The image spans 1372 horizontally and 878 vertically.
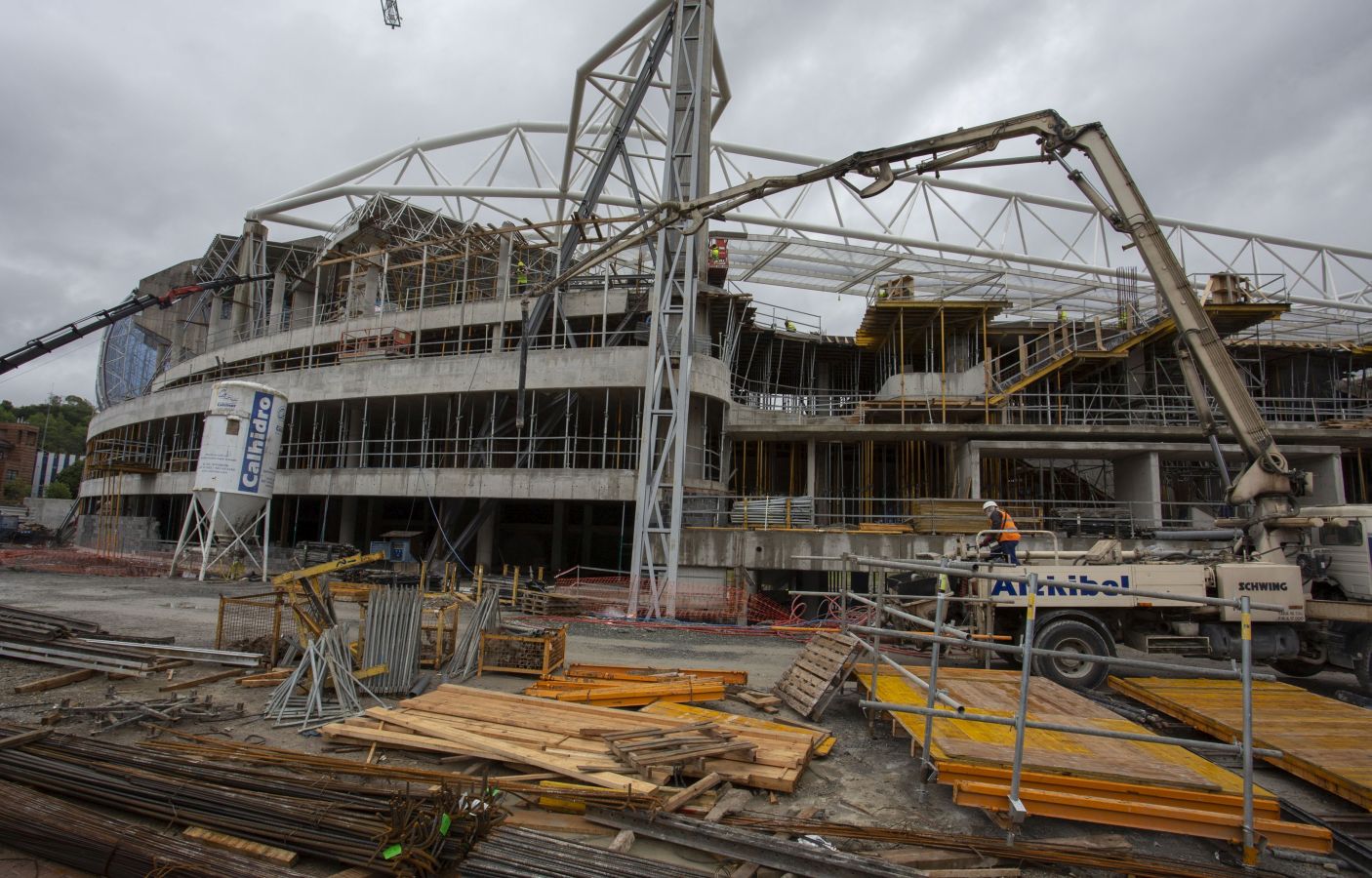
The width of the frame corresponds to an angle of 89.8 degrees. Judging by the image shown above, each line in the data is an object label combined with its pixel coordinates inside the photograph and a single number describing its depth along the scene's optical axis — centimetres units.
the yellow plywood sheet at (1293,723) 600
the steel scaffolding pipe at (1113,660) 484
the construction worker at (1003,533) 1009
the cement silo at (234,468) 2222
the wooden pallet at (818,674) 785
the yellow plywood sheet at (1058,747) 521
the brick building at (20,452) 6669
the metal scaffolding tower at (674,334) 1814
